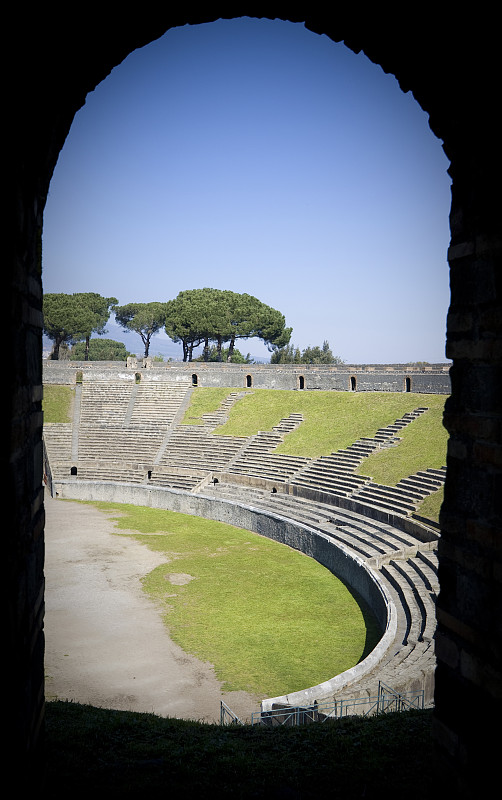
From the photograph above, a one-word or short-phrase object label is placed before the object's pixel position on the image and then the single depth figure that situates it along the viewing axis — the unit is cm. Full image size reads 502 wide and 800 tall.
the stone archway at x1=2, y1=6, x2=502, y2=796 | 358
